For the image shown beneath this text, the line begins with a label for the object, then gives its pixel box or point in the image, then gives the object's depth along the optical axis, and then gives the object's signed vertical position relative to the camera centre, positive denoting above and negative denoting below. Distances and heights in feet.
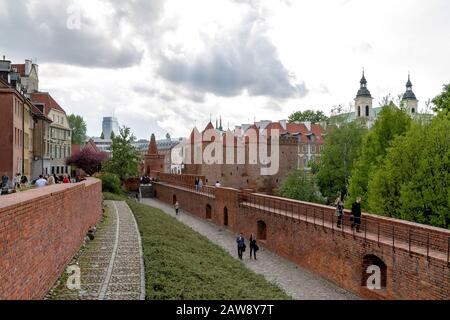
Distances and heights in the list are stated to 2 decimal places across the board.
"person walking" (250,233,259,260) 77.55 -12.65
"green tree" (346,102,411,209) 99.96 +5.40
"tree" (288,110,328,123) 285.64 +29.64
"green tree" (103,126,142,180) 174.26 +3.10
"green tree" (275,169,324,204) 142.72 -6.27
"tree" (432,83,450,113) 103.43 +14.87
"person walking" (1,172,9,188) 64.54 -2.25
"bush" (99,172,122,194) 146.16 -5.16
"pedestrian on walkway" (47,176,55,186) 68.13 -2.18
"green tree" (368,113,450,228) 67.36 -1.58
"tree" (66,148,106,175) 171.83 +1.84
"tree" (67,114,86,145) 304.09 +23.03
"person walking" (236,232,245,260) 76.13 -12.40
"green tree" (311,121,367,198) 143.23 +2.93
